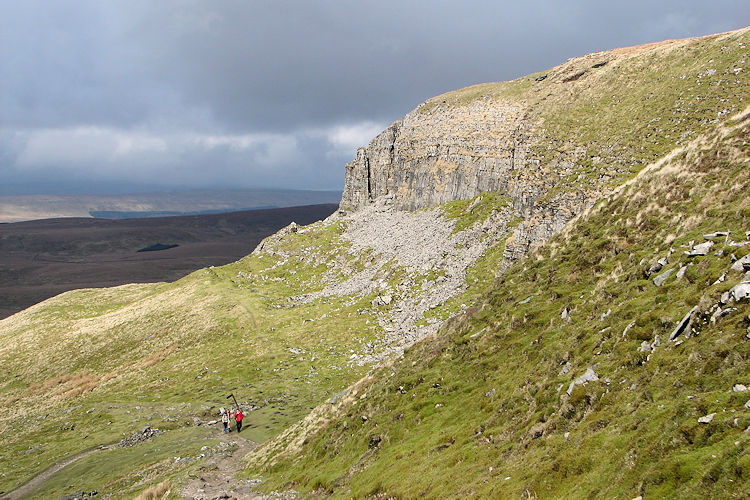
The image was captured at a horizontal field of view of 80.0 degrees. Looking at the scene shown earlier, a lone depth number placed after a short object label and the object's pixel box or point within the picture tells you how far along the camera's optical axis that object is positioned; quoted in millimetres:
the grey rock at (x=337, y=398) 42312
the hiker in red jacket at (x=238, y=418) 52438
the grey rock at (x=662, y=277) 21880
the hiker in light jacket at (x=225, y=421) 52625
